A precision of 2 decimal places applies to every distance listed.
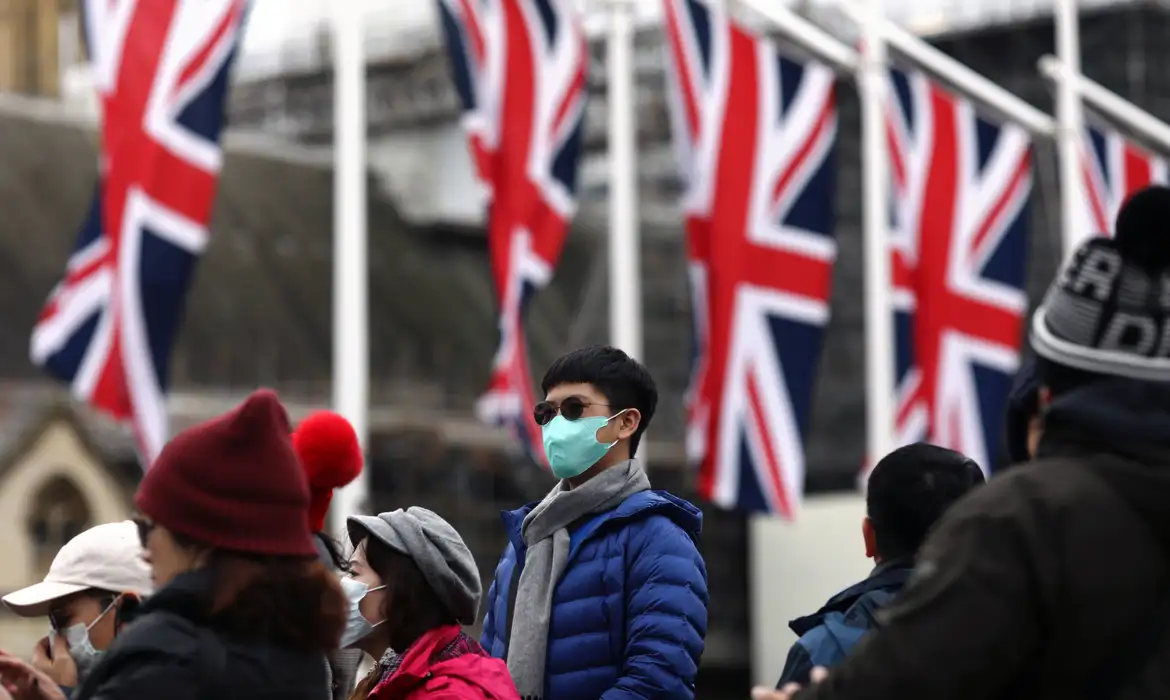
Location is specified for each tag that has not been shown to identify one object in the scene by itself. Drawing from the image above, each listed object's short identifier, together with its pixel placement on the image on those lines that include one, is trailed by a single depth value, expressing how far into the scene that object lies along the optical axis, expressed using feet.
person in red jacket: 18.53
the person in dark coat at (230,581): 12.22
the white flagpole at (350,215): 56.18
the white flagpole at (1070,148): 74.59
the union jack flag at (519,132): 52.29
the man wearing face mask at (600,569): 18.78
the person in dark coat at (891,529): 16.46
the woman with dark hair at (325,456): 18.70
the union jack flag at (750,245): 56.44
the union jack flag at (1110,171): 70.85
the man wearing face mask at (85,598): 16.42
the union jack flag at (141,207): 46.78
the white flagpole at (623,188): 63.26
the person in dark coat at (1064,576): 10.87
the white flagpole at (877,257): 66.74
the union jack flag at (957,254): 63.21
